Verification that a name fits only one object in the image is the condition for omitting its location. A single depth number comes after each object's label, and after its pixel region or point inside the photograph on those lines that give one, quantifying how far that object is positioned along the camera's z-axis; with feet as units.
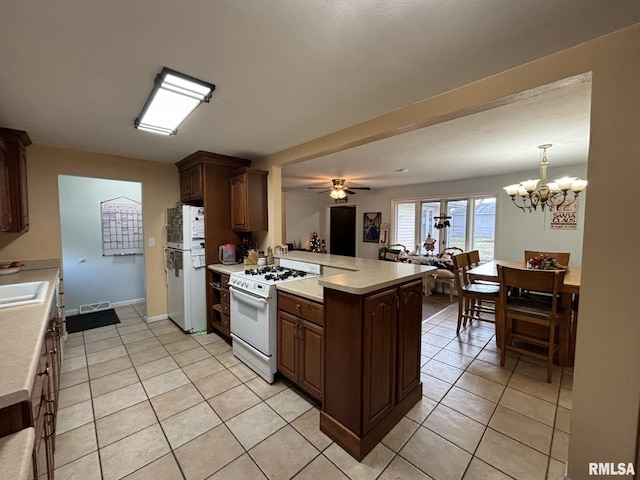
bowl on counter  8.67
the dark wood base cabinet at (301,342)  6.41
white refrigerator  10.76
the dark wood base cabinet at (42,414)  2.76
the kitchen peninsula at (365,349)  5.25
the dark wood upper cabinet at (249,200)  11.01
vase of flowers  9.90
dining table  8.04
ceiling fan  15.99
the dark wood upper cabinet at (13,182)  8.03
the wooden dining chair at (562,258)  11.99
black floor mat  11.71
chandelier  9.90
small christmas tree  23.48
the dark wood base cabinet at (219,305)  10.13
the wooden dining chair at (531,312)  7.80
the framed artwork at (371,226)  21.80
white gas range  7.52
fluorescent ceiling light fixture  5.41
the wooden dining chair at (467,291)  10.72
